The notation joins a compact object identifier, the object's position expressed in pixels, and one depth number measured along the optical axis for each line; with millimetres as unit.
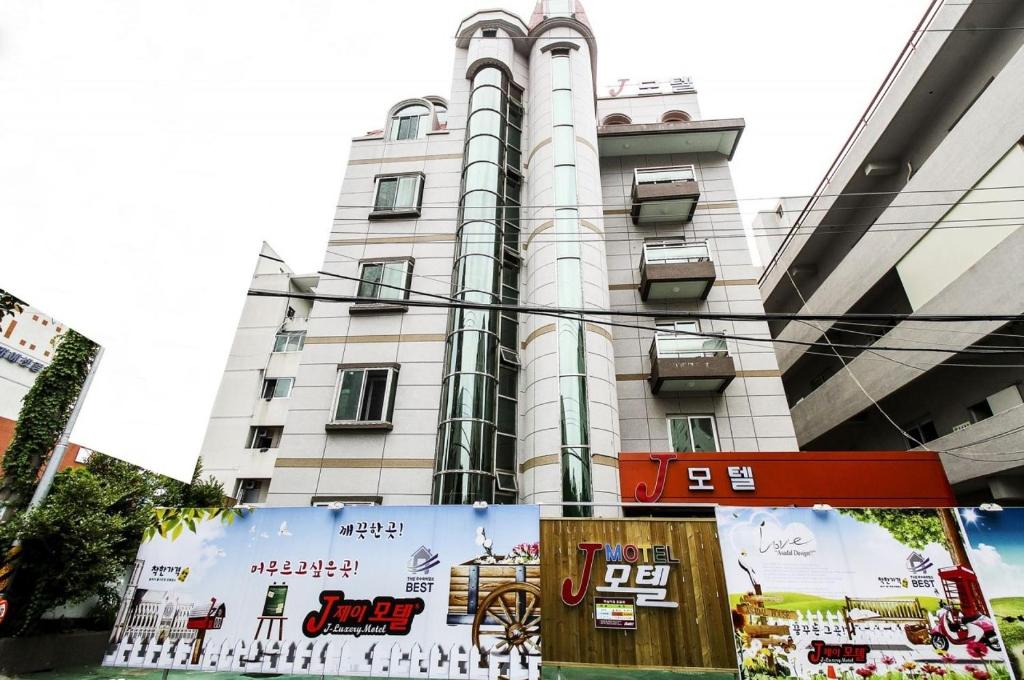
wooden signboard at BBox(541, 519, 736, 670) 7344
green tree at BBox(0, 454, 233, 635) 9250
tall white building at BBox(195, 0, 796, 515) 13656
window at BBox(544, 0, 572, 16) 20219
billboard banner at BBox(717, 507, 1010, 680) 6754
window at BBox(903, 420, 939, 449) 17656
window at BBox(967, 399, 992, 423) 15352
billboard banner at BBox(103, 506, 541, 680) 7480
